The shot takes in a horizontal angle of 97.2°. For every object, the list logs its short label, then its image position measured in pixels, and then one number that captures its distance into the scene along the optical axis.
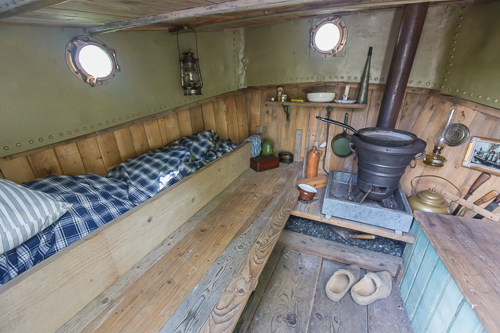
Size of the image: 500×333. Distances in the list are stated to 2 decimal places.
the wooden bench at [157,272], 0.83
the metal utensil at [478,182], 1.78
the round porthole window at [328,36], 2.26
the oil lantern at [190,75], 1.94
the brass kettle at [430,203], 1.91
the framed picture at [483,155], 1.69
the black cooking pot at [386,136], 1.62
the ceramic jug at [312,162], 2.66
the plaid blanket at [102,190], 0.90
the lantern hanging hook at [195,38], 1.81
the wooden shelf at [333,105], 2.24
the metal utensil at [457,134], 1.86
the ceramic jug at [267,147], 2.68
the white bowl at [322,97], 2.32
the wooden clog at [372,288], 1.75
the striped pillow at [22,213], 0.81
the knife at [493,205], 1.71
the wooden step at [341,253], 1.98
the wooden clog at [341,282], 1.80
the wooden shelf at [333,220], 1.86
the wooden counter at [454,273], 1.07
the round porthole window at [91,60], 1.31
